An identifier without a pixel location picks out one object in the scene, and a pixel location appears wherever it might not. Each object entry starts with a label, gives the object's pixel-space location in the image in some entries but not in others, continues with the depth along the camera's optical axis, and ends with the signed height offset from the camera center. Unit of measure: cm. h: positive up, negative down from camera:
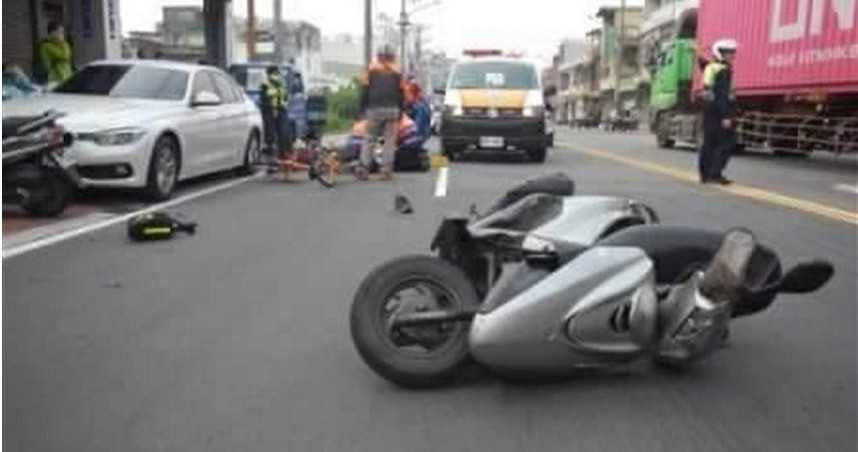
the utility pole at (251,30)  3027 +26
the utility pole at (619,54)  8662 -75
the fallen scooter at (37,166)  1024 -116
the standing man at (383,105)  1548 -84
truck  1805 -45
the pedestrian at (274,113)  1820 -113
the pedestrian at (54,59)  1725 -31
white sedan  1148 -86
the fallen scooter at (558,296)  469 -104
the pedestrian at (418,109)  1870 -113
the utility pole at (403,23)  7156 +113
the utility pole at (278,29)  3222 +31
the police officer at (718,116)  1488 -91
